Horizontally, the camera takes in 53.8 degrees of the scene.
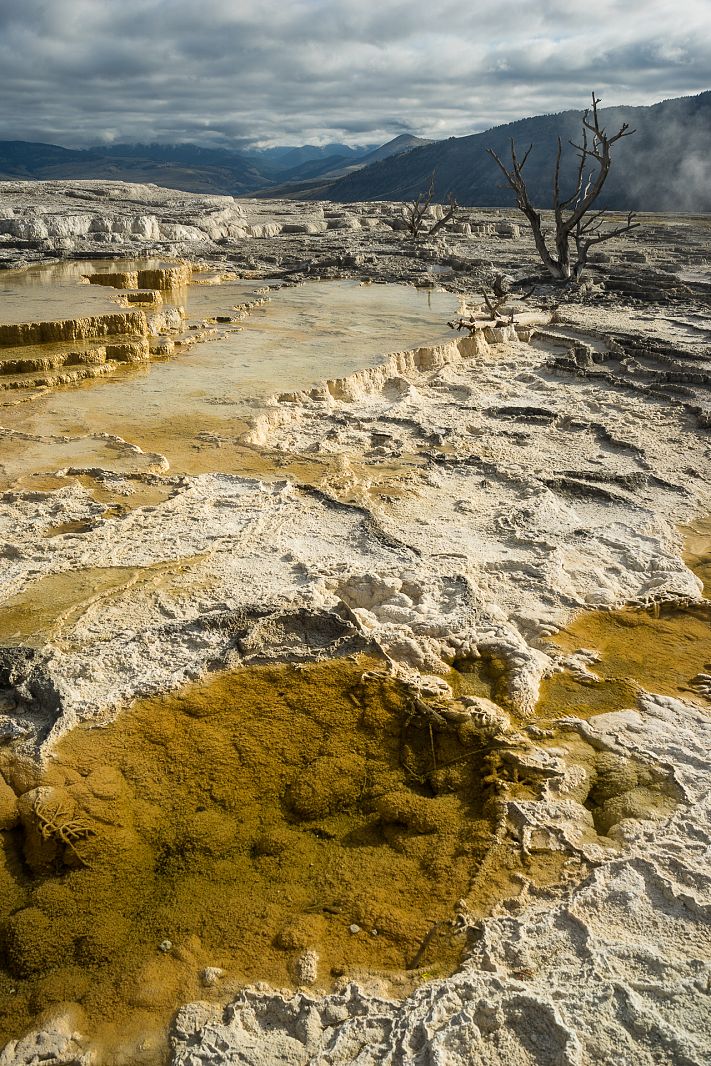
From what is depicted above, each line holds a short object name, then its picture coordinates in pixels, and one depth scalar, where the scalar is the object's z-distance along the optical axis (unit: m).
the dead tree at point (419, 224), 21.23
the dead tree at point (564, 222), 13.31
